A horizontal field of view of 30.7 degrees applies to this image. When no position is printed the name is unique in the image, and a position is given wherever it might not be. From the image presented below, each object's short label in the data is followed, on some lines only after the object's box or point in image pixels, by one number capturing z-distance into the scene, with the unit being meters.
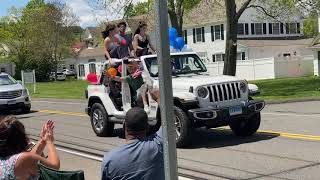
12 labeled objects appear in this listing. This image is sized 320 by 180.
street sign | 40.27
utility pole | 3.22
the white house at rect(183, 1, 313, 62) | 57.28
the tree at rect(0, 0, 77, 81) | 76.31
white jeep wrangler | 10.84
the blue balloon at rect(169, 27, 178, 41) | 13.32
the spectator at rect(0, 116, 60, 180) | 4.10
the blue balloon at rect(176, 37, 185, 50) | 13.38
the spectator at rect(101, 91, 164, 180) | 4.33
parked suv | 22.52
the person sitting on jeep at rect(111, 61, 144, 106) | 12.37
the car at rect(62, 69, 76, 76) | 91.43
